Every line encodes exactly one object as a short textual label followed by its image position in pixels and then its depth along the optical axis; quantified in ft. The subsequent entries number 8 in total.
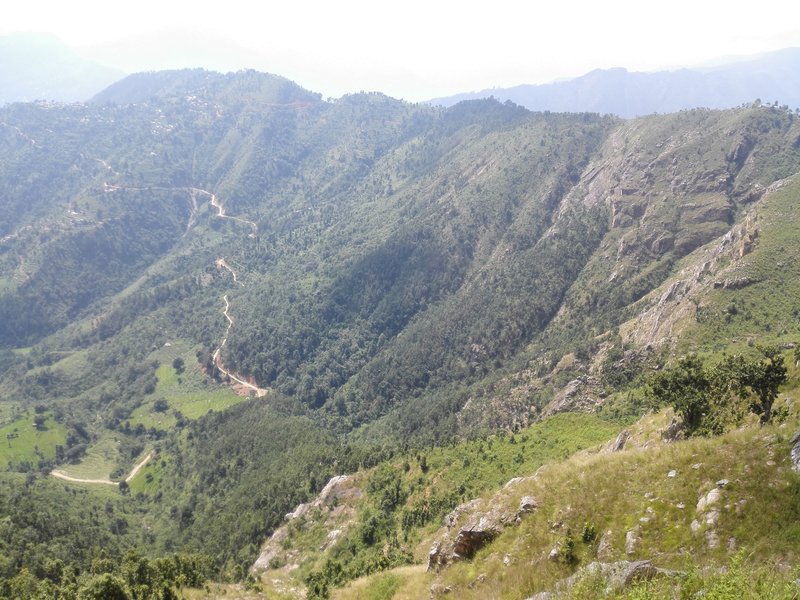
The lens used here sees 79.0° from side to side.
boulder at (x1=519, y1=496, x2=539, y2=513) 116.26
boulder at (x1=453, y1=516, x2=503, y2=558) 120.88
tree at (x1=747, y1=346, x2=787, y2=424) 153.69
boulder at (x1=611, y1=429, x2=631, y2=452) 195.88
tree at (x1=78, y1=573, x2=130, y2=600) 145.18
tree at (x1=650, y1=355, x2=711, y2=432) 169.37
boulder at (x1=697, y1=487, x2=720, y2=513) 92.53
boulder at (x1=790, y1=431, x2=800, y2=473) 89.11
